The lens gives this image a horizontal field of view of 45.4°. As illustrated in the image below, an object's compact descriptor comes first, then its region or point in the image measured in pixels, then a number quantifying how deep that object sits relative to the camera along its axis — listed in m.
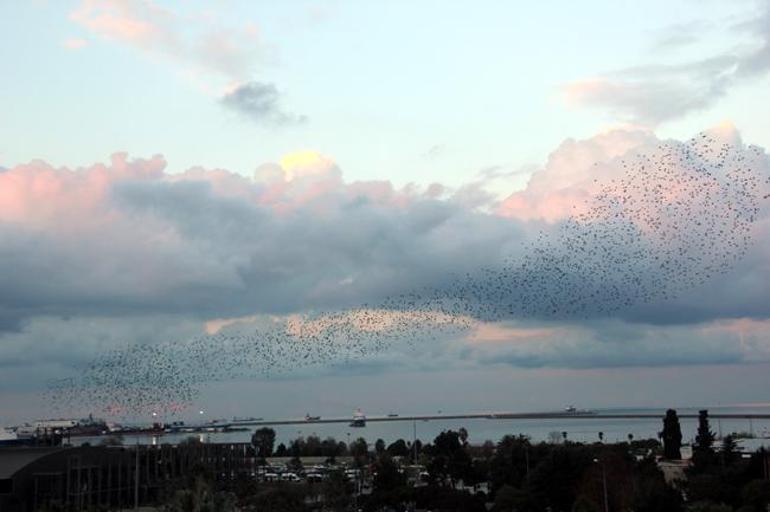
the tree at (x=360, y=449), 131.25
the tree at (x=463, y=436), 151.32
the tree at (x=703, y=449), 85.25
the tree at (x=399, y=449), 166.77
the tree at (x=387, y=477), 81.31
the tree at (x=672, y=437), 111.00
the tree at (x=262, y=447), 175.16
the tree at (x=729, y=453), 87.19
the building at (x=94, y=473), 71.31
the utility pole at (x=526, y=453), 84.11
